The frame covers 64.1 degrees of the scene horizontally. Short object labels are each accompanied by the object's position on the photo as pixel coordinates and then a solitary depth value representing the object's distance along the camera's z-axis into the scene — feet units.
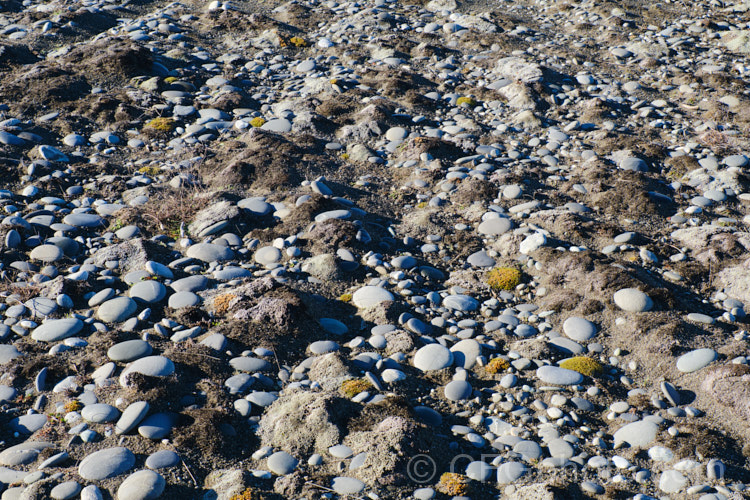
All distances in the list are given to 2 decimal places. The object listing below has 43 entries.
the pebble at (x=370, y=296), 17.38
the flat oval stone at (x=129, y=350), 14.92
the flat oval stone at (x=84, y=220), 20.18
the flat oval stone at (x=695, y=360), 14.92
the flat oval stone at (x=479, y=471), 12.36
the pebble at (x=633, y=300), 16.81
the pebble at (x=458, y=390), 14.47
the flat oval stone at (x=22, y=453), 12.18
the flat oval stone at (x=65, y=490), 11.46
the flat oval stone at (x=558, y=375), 14.75
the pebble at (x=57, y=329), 15.53
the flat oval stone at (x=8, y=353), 14.74
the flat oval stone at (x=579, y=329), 16.26
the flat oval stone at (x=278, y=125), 26.86
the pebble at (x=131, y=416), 13.01
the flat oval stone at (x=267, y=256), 19.11
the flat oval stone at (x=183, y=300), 16.93
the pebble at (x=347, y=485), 11.82
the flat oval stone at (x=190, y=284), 17.54
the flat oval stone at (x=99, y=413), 13.21
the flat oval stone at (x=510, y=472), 12.35
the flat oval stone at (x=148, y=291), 16.98
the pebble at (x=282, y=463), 12.37
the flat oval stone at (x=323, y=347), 15.66
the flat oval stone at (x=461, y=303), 17.38
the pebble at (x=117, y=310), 16.29
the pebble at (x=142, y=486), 11.52
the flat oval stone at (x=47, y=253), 18.53
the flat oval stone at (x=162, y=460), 12.26
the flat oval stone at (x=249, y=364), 14.92
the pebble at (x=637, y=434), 13.09
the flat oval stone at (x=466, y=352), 15.48
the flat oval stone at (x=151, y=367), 14.32
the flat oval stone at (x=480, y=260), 19.24
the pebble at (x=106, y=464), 11.95
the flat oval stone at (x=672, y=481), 12.03
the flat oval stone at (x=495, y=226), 20.52
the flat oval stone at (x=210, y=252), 19.04
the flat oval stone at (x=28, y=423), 13.04
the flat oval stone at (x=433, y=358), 15.31
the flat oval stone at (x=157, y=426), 12.98
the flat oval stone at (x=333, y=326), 16.49
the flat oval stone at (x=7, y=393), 13.73
